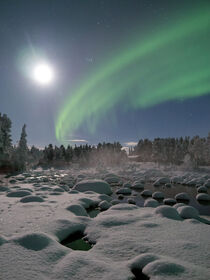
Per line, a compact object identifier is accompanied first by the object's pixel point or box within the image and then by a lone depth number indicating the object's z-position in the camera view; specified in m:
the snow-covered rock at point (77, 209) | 10.70
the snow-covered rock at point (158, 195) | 17.28
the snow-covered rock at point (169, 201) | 15.26
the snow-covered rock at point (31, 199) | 12.71
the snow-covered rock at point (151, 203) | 12.53
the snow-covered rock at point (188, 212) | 9.92
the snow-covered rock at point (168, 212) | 9.48
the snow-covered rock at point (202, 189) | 21.12
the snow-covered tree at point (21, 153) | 46.56
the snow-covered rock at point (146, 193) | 18.26
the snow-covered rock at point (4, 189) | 17.86
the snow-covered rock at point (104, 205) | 12.96
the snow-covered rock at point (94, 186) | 20.27
